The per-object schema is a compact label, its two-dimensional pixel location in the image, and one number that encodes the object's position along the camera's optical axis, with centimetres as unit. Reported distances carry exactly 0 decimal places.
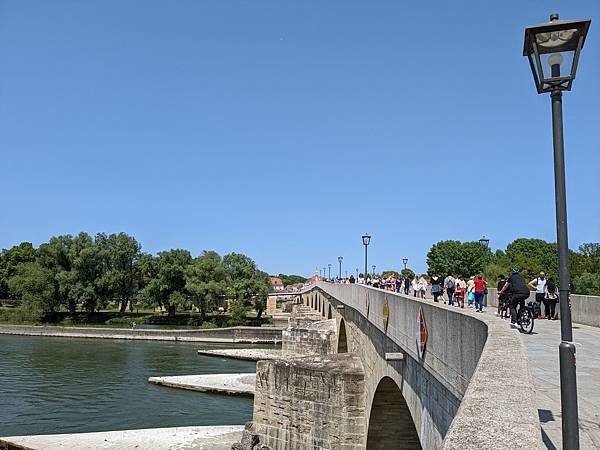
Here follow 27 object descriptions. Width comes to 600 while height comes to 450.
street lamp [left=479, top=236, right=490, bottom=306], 2291
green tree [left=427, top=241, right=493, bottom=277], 8612
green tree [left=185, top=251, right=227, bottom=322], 7119
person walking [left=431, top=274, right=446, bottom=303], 1825
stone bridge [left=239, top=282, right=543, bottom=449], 293
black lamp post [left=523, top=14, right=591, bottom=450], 354
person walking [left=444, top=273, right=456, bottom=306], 1895
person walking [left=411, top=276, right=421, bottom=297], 2208
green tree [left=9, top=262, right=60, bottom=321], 6919
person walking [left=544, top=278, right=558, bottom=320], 1533
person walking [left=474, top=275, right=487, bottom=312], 1683
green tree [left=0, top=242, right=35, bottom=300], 8819
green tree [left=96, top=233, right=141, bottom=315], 7350
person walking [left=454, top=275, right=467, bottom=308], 1948
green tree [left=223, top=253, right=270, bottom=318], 7612
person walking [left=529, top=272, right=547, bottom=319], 1599
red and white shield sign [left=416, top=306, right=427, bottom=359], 739
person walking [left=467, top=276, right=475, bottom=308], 2020
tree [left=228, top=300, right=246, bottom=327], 7200
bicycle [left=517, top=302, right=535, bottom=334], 1196
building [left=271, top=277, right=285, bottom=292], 18399
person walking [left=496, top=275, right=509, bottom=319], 1363
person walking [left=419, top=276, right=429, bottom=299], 2181
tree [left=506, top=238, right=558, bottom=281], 8812
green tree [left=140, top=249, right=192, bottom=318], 7225
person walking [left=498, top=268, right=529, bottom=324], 1195
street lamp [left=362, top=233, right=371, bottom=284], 2706
